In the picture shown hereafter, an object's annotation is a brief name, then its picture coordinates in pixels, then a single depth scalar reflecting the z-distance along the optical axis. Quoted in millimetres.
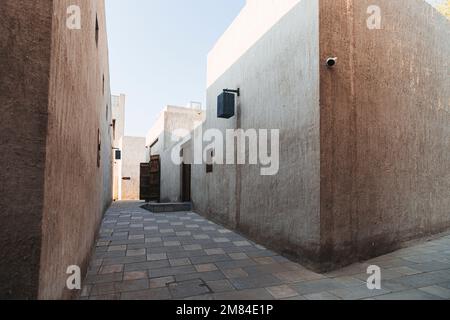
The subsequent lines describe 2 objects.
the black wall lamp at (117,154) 17356
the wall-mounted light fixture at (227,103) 5840
